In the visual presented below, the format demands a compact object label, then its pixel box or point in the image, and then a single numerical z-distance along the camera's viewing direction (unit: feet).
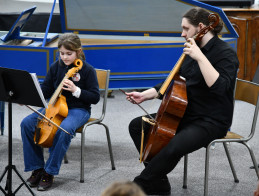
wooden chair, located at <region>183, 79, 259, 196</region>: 14.67
